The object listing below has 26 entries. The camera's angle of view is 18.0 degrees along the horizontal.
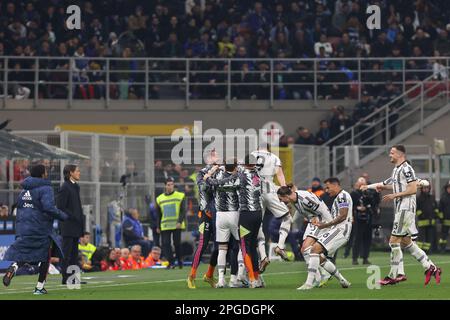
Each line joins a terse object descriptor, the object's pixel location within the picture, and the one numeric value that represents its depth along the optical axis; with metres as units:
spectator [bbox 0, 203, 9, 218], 29.92
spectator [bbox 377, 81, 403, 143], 40.81
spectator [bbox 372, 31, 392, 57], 42.66
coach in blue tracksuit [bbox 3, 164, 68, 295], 21.28
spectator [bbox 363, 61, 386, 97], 41.65
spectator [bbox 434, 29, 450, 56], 42.59
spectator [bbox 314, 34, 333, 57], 42.88
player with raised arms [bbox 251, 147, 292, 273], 24.98
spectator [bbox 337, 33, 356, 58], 42.31
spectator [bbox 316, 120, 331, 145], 40.41
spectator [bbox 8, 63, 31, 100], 40.06
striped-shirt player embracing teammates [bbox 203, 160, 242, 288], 22.67
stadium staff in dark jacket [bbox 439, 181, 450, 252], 36.12
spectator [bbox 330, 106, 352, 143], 40.47
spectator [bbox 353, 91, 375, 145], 40.34
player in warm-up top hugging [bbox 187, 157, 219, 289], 22.92
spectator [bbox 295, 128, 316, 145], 40.22
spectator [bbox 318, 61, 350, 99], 41.84
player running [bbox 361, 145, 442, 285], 22.27
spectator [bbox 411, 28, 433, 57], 42.56
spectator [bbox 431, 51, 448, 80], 40.56
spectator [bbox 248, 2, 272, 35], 43.59
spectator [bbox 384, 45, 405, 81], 41.72
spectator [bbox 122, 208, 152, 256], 32.72
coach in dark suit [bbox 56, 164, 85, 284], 24.14
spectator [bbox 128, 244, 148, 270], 31.11
